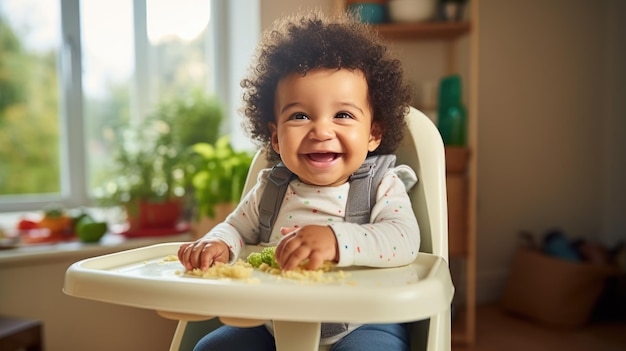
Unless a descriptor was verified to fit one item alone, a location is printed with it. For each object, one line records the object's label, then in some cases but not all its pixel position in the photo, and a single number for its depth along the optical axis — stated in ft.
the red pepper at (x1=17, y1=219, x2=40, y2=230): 6.43
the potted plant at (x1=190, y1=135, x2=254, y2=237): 5.76
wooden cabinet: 6.79
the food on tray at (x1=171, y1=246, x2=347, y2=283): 2.35
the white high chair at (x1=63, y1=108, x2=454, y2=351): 1.98
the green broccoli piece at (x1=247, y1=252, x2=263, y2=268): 2.67
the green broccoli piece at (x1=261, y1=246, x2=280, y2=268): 2.63
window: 6.98
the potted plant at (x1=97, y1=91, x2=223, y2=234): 6.63
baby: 2.80
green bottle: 6.97
